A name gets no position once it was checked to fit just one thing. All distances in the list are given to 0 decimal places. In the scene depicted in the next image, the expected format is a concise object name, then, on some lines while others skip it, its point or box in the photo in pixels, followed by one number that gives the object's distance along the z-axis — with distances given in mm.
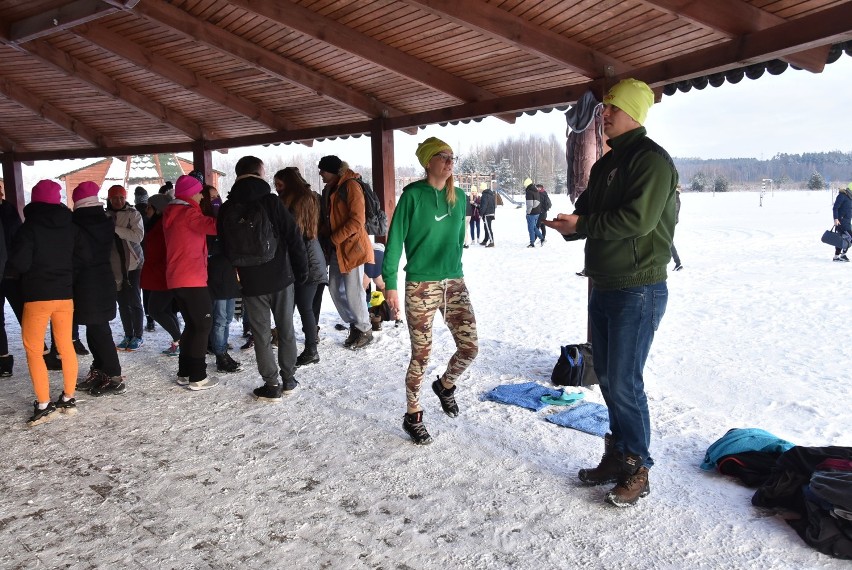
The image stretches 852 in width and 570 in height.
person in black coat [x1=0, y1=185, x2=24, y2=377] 5383
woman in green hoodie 3779
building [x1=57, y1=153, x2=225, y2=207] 31141
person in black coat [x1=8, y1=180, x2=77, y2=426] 4180
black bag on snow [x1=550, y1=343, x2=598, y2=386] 4902
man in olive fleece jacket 2854
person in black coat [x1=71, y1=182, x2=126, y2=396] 4527
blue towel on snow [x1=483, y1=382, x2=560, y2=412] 4520
